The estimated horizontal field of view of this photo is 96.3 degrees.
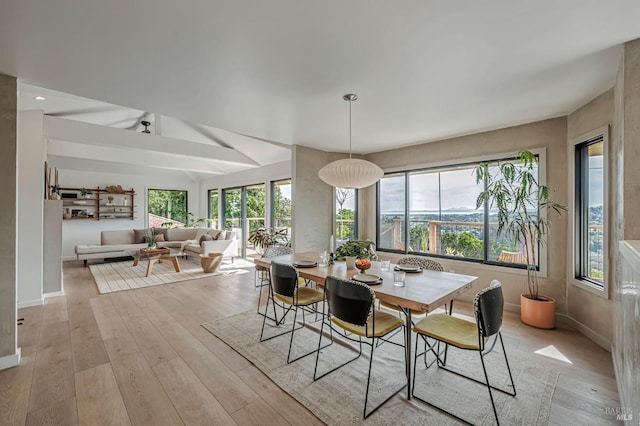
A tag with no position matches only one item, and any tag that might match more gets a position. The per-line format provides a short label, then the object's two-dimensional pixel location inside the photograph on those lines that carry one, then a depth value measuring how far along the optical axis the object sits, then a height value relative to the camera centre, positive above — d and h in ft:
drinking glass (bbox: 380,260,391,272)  9.12 -1.71
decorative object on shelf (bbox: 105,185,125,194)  27.84 +2.36
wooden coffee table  19.36 -3.16
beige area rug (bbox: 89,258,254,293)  17.01 -4.19
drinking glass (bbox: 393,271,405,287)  7.47 -1.74
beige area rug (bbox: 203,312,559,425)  6.12 -4.32
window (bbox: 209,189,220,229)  30.99 +0.67
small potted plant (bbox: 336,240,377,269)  9.27 -1.29
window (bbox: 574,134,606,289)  9.94 +0.01
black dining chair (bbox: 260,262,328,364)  8.54 -2.40
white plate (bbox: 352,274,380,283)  7.71 -1.81
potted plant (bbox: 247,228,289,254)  21.77 -1.92
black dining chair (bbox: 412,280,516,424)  6.02 -2.79
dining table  6.38 -1.90
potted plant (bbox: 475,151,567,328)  10.77 -0.03
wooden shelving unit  26.14 +0.83
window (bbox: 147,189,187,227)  30.81 +0.76
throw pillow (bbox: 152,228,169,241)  27.58 -1.75
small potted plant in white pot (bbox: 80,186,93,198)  26.32 +1.95
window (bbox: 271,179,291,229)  23.75 +0.74
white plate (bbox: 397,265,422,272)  8.99 -1.78
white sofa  23.10 -2.63
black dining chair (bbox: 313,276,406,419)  6.37 -2.28
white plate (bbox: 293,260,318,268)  9.59 -1.75
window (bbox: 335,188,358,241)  18.35 -0.15
